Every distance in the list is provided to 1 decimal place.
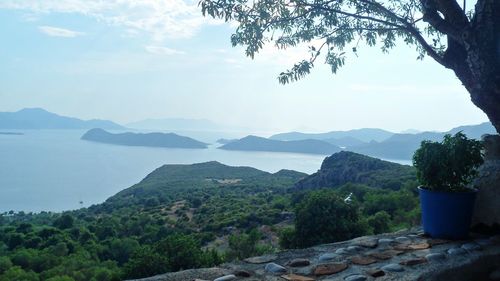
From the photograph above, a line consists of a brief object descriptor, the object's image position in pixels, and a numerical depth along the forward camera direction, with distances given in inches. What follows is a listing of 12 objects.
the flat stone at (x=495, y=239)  138.9
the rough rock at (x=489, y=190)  147.7
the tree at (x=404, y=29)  132.1
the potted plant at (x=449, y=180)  139.6
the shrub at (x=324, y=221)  338.3
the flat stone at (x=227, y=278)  111.1
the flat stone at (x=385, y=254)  127.8
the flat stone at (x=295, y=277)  110.7
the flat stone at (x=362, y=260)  123.6
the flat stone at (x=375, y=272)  111.2
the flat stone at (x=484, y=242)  136.5
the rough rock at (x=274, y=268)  118.2
